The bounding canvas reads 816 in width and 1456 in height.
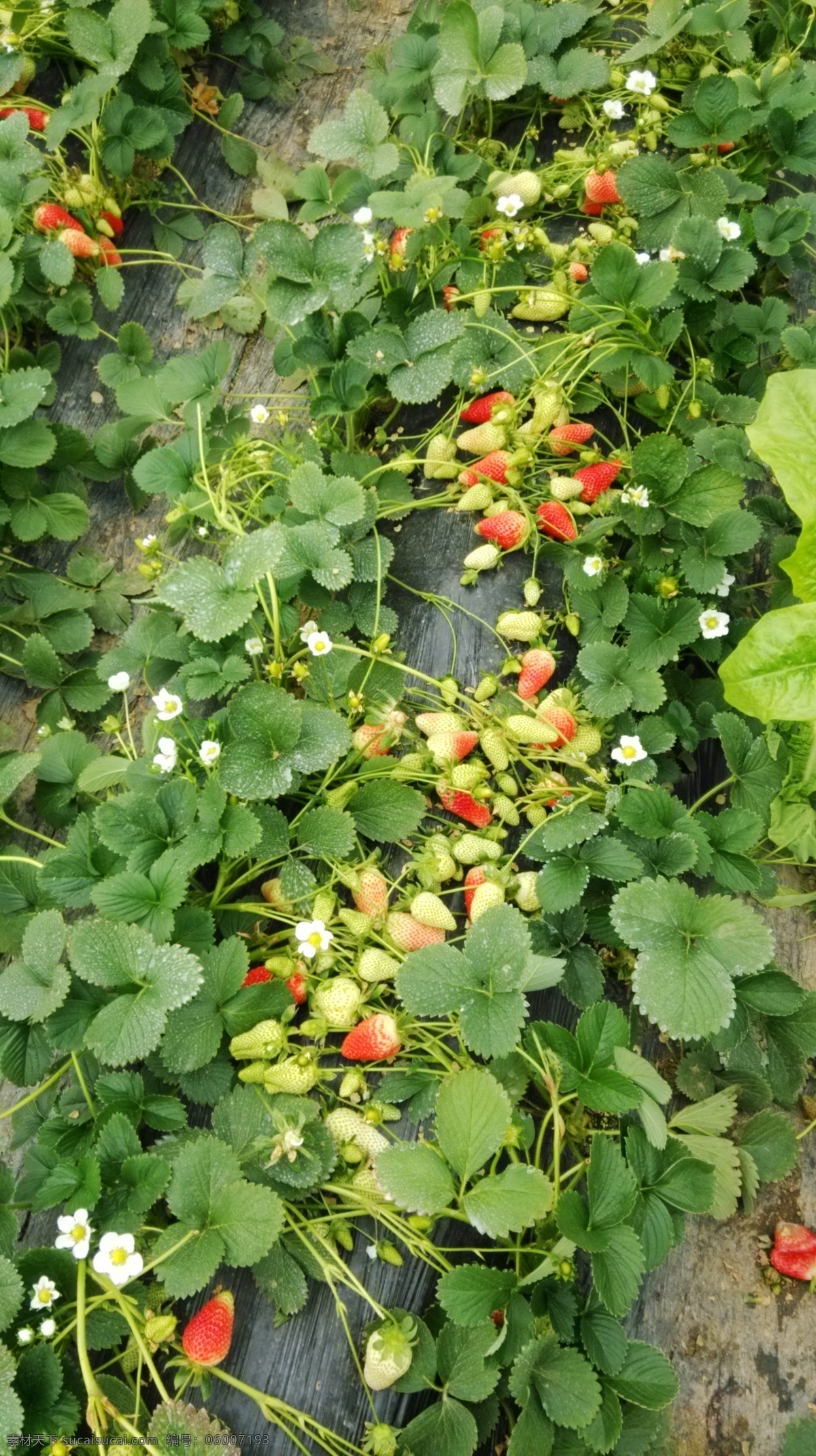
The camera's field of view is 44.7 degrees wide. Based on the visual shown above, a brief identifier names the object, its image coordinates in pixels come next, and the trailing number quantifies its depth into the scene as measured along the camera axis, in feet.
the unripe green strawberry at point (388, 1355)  3.59
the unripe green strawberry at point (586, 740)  4.74
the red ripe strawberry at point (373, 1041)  4.09
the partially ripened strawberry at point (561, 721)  4.68
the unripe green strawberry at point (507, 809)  4.61
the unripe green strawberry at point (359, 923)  4.33
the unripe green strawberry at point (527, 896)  4.44
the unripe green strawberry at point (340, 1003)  4.16
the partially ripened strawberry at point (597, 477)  5.24
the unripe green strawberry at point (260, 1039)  4.02
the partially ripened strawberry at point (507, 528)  5.17
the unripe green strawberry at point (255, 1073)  3.97
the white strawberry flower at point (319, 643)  4.69
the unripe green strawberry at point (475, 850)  4.49
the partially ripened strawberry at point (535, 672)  4.87
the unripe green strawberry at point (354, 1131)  4.00
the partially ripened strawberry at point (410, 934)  4.29
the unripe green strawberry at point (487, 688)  4.85
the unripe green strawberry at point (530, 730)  4.59
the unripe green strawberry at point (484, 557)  5.17
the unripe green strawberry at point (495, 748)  4.63
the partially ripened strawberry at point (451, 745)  4.63
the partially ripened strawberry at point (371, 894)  4.39
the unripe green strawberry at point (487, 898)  4.32
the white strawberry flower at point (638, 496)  4.92
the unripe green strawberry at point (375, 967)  4.21
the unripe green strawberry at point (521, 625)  4.95
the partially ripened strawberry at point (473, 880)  4.45
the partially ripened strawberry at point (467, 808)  4.61
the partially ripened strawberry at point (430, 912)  4.33
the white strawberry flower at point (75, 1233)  3.64
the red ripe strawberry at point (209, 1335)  3.68
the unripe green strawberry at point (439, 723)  4.75
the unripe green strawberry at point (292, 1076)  3.94
